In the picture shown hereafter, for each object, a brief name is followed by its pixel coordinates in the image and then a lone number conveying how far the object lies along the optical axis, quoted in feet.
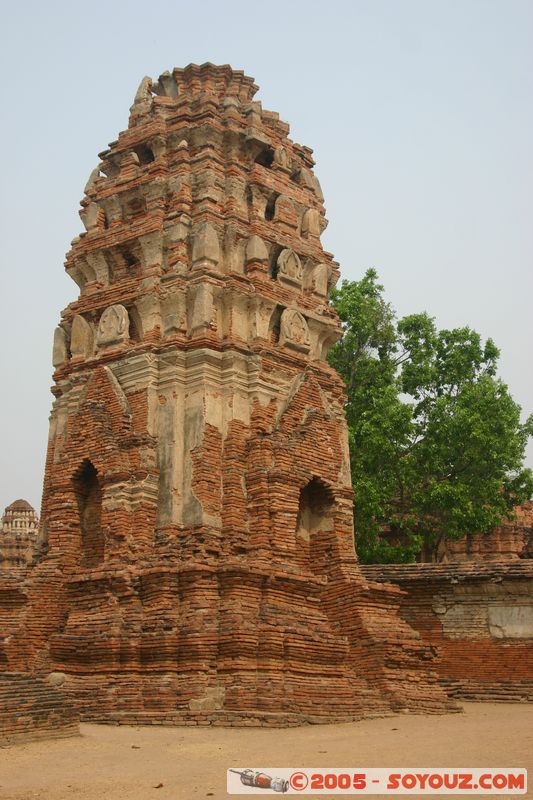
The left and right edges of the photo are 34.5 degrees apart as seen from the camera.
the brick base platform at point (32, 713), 30.94
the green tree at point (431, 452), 74.90
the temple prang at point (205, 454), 40.81
